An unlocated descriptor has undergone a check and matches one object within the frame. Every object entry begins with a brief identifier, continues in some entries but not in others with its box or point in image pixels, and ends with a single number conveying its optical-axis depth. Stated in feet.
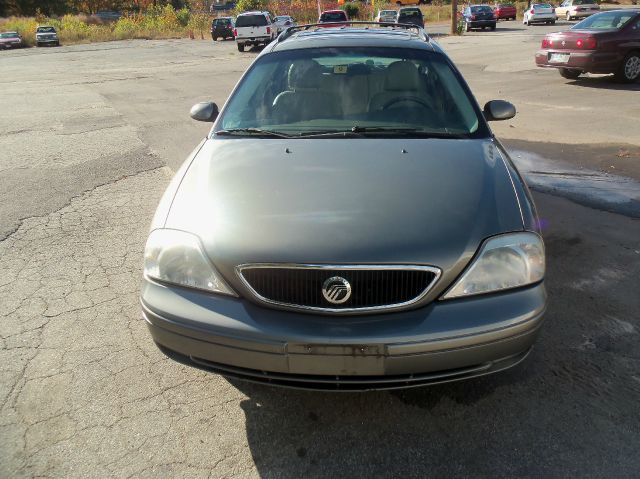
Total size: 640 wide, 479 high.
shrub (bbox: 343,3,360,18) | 153.41
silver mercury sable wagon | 7.25
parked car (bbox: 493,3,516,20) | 152.15
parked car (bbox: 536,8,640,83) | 38.11
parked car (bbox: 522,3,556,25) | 124.06
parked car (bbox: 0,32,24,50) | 141.49
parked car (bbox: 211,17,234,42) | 134.82
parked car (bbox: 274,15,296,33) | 117.24
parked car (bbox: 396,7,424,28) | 98.89
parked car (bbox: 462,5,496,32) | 117.70
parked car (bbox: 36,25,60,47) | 142.61
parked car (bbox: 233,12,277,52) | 97.30
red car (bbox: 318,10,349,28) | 95.81
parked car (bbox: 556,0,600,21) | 123.30
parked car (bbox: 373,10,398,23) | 106.73
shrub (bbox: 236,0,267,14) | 183.83
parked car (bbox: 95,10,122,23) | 200.03
